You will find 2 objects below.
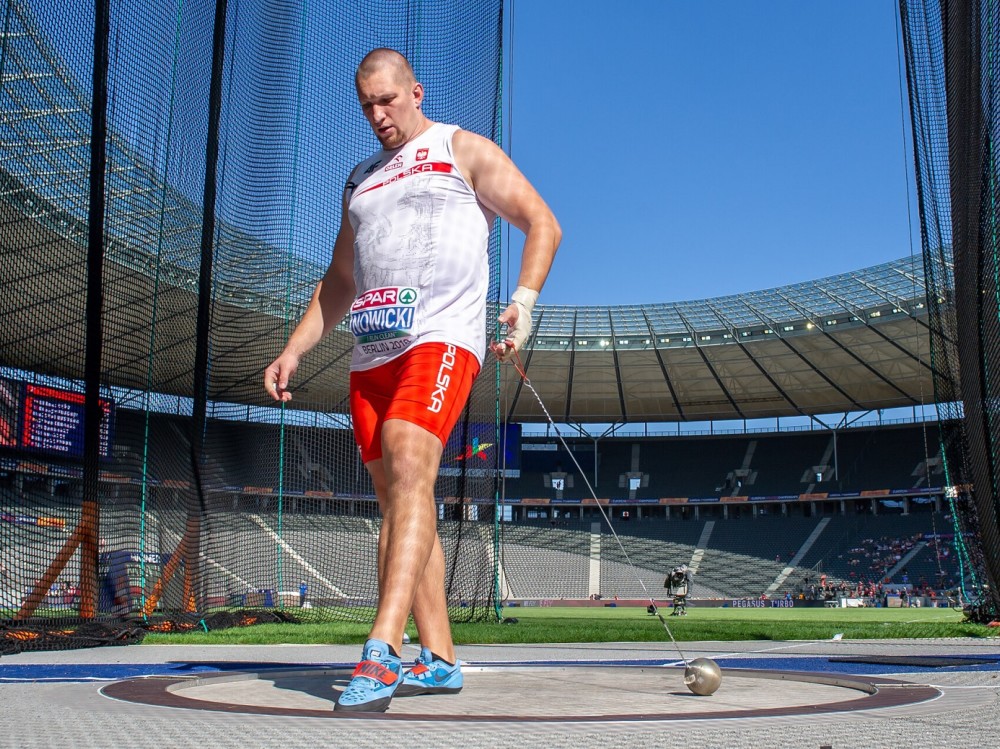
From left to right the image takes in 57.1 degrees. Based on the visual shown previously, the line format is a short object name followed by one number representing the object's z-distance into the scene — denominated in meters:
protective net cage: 7.28
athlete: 2.54
